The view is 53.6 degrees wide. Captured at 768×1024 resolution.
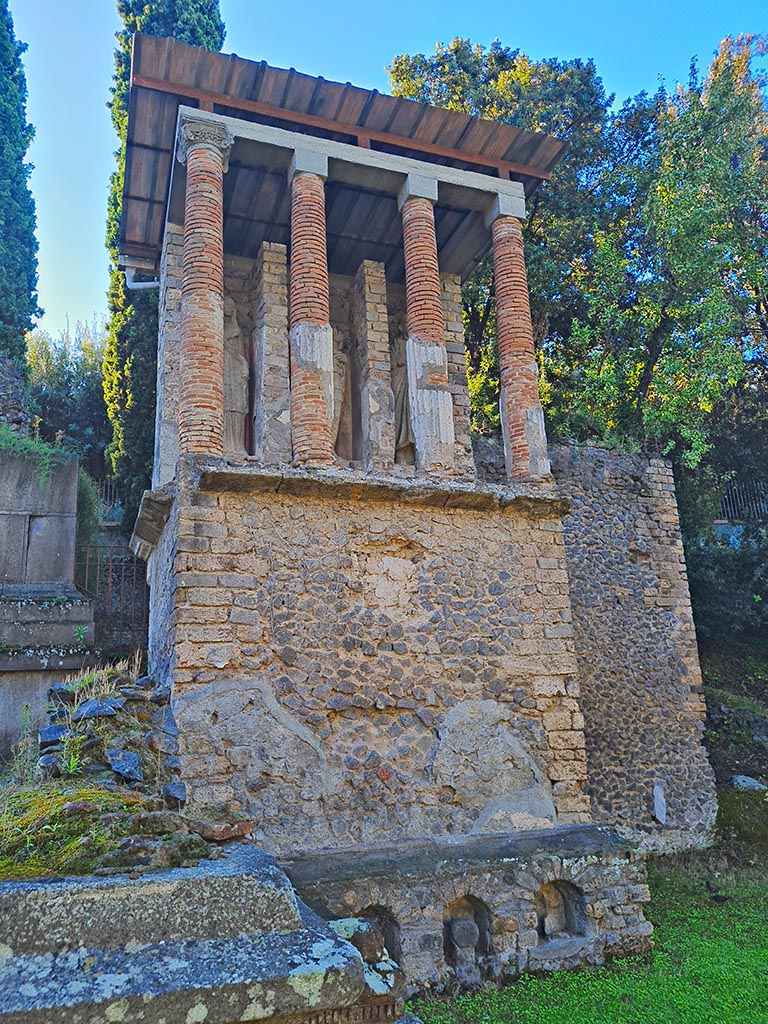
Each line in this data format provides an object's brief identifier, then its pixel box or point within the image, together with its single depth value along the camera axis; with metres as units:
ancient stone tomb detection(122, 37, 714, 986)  6.18
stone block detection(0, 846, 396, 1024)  1.92
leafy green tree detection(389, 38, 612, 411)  16.00
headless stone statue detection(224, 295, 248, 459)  9.26
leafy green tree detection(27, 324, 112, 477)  17.69
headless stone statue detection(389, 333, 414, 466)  9.79
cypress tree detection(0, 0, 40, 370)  14.95
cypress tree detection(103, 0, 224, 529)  12.91
